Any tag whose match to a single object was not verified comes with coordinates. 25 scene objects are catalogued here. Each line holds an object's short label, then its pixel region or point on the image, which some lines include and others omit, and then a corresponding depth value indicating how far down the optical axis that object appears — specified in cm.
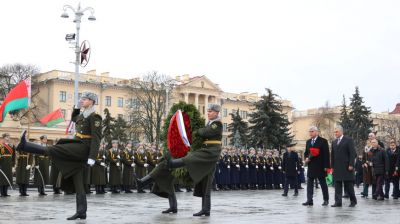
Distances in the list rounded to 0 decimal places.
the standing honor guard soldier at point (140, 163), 2239
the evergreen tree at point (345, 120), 6227
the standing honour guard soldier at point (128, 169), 2161
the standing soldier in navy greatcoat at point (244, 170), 2653
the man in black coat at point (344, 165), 1363
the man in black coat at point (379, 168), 1703
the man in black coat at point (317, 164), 1396
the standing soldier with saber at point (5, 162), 1734
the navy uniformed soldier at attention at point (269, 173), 2758
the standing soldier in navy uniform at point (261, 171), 2727
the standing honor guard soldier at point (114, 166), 2111
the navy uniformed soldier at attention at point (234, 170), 2606
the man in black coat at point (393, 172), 1766
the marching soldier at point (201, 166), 1012
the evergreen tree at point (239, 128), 6472
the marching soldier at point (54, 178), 1903
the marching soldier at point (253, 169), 2691
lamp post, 2744
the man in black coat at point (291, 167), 2093
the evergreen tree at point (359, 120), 6203
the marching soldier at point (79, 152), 921
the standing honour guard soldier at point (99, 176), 2020
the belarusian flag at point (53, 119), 2698
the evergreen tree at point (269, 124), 5572
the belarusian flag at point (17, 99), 2241
